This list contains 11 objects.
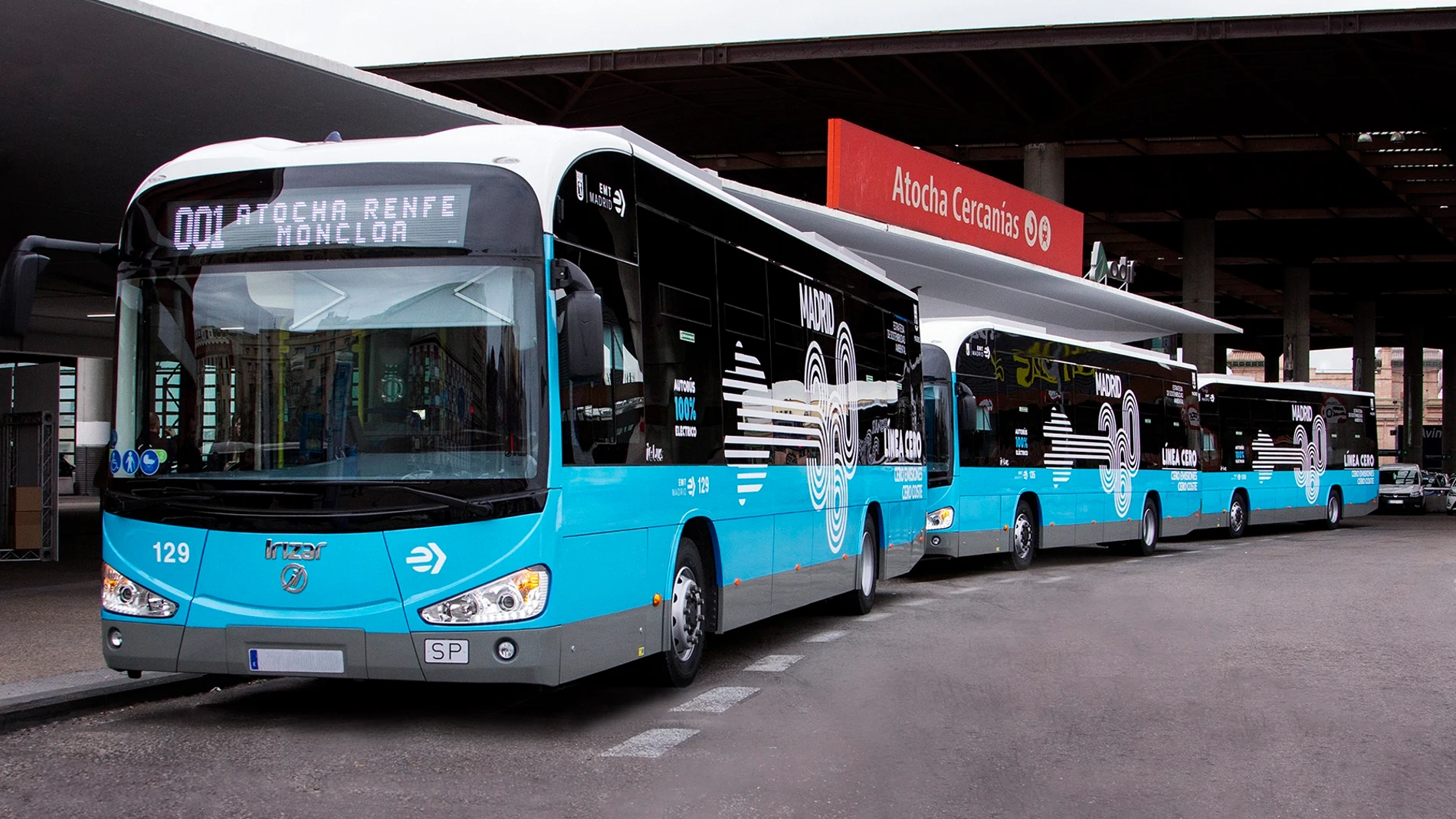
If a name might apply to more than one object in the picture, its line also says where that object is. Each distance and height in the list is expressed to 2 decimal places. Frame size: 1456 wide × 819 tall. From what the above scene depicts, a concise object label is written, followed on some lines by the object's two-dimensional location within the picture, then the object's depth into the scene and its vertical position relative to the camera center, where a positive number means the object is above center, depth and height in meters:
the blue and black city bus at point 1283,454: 28.31 -0.18
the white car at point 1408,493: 47.19 -1.54
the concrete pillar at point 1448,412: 87.38 +2.06
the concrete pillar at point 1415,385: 84.94 +3.49
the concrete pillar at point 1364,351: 69.31 +4.55
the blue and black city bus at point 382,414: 7.02 +0.14
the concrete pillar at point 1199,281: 47.56 +5.36
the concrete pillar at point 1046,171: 40.84 +7.60
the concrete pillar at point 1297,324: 58.78 +4.84
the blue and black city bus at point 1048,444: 18.45 +0.01
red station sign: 25.73 +4.88
